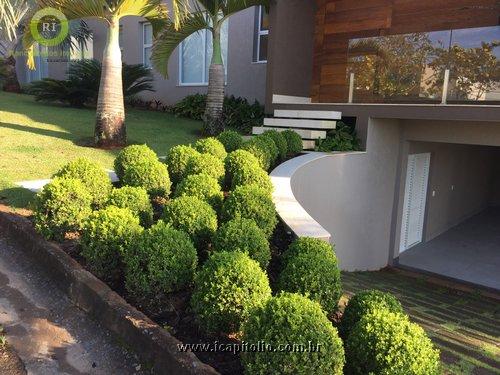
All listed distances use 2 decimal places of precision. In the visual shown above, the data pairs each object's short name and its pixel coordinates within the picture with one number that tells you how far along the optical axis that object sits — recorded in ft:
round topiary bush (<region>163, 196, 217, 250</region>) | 12.62
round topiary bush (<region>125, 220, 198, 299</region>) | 10.46
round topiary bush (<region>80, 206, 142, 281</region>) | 11.55
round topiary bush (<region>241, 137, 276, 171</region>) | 21.25
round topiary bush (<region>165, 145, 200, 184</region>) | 18.95
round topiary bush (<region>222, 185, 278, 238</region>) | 13.70
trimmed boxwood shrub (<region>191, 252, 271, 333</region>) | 9.17
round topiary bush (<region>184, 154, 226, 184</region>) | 17.93
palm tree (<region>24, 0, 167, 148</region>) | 24.20
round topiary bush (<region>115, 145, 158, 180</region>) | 18.25
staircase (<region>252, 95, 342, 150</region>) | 28.30
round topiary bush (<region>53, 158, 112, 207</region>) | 15.47
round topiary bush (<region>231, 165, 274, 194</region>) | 17.10
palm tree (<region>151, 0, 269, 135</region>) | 28.99
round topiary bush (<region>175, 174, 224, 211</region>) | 15.26
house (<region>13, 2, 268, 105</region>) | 41.29
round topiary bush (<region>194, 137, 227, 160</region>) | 20.61
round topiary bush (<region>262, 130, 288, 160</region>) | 24.12
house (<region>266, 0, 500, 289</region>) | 25.32
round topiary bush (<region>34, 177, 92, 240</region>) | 13.37
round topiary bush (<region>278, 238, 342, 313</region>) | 10.20
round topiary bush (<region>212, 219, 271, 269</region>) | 11.48
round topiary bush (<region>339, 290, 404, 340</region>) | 9.34
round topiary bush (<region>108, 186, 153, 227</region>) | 13.85
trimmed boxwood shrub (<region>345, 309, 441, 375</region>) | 7.66
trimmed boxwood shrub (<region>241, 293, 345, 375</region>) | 7.34
